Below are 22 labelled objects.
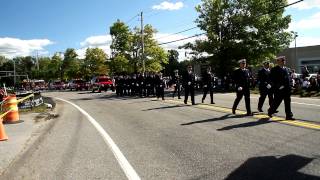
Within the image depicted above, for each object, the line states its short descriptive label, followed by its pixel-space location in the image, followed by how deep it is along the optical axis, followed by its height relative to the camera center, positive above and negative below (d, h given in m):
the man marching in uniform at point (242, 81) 8.22 +0.09
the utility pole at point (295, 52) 42.02 +4.86
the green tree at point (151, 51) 38.31 +5.11
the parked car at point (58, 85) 44.04 +0.38
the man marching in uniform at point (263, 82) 8.49 +0.05
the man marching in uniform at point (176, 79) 15.03 +0.35
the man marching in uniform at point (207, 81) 11.61 +0.15
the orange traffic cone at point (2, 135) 6.95 -1.24
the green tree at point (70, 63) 57.89 +5.43
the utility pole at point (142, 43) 32.12 +5.32
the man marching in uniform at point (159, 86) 15.19 -0.03
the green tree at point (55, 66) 66.14 +5.39
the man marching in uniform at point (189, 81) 11.50 +0.17
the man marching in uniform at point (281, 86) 7.03 -0.08
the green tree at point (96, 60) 46.67 +4.74
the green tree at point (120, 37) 38.26 +7.18
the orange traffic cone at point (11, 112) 9.79 -0.90
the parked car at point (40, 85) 46.25 +0.47
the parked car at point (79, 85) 34.91 +0.26
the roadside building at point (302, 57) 40.44 +4.13
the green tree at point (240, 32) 21.72 +4.43
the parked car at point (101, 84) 27.28 +0.27
